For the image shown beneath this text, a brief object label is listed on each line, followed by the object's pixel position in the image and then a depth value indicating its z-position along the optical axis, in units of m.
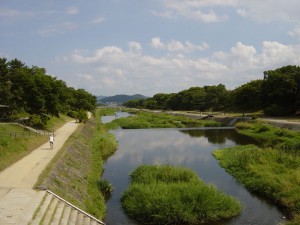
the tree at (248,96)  76.73
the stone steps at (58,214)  12.01
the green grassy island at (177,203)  14.41
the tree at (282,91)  64.24
